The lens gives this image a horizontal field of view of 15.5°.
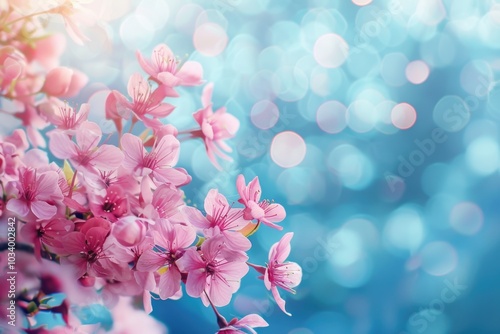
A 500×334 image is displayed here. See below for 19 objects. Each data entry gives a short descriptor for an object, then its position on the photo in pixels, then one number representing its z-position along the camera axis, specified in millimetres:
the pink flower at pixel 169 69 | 761
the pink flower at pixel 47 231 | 725
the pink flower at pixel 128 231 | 708
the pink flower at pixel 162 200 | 729
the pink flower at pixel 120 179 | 734
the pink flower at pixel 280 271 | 754
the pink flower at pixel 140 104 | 751
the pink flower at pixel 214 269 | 726
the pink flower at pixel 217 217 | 737
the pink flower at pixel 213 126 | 785
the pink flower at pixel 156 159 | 736
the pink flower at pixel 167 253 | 726
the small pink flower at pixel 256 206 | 742
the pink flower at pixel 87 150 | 728
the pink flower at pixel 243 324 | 742
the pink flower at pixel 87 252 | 723
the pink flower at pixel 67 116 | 749
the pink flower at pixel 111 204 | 727
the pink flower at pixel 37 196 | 721
